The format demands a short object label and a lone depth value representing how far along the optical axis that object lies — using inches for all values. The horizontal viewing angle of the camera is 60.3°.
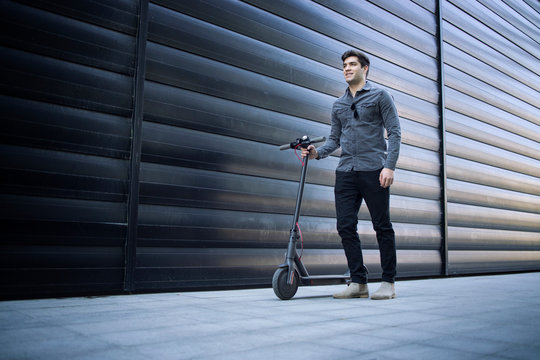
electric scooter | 117.3
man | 125.0
